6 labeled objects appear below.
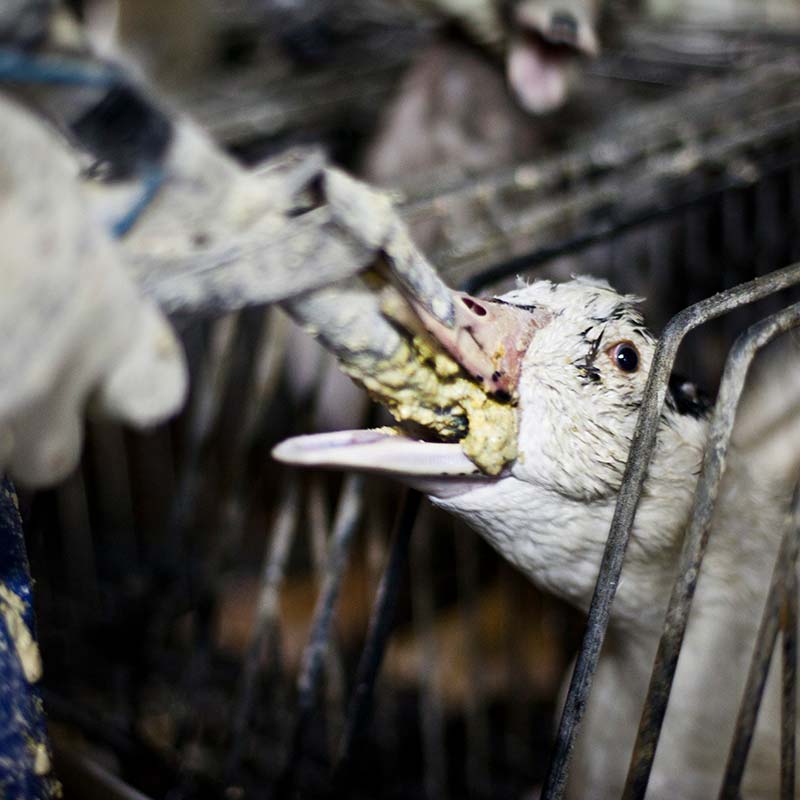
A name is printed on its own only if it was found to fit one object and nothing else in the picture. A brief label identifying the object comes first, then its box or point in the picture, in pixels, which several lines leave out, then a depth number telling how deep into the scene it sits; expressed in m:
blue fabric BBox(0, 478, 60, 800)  0.56
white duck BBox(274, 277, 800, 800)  0.66
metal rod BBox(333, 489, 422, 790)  0.84
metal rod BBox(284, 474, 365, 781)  0.98
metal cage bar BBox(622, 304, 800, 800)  0.61
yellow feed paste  0.60
